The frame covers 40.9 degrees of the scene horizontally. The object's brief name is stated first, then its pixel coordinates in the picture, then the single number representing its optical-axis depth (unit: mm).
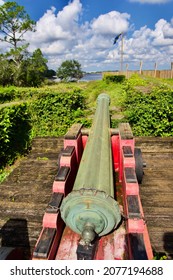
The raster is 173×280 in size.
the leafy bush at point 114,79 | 22781
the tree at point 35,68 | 29064
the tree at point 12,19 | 29094
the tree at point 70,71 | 66062
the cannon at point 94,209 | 2145
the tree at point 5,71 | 25870
